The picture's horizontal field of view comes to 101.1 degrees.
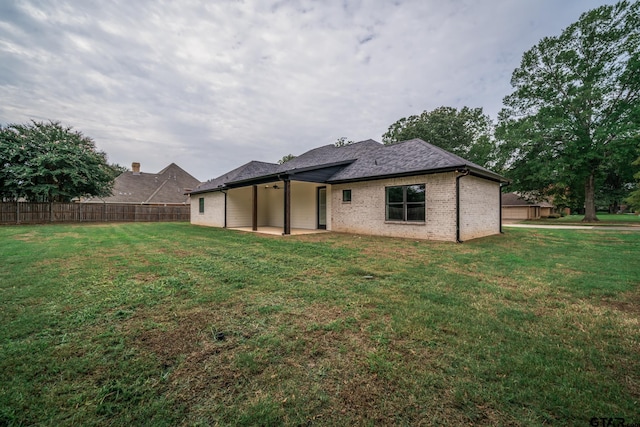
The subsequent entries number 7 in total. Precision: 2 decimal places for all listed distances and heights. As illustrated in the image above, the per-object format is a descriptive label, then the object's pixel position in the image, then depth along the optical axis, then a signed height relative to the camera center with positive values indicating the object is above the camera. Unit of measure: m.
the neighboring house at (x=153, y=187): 27.31 +2.96
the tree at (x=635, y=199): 15.84 +0.87
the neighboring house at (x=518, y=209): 30.69 +0.47
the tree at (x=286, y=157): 40.75 +8.68
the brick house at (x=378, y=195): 9.42 +0.84
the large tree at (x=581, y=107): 18.11 +7.94
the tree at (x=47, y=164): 17.64 +3.49
